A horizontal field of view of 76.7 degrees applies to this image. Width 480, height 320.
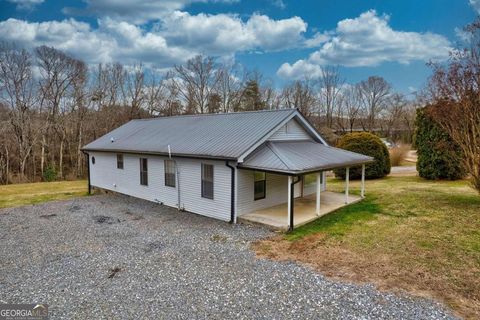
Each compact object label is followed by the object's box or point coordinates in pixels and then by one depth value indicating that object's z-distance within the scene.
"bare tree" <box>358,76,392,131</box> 48.81
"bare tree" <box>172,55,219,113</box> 37.22
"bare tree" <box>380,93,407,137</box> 51.25
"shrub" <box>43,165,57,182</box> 25.72
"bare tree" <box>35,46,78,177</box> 28.12
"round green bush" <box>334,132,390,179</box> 18.86
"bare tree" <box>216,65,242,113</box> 37.94
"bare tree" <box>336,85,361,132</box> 47.58
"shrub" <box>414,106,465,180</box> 16.92
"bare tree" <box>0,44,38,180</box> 26.28
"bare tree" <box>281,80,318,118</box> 41.94
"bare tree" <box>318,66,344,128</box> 45.38
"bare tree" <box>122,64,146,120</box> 34.03
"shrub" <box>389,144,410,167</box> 26.48
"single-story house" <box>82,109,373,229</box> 10.02
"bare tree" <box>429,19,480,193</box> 10.70
